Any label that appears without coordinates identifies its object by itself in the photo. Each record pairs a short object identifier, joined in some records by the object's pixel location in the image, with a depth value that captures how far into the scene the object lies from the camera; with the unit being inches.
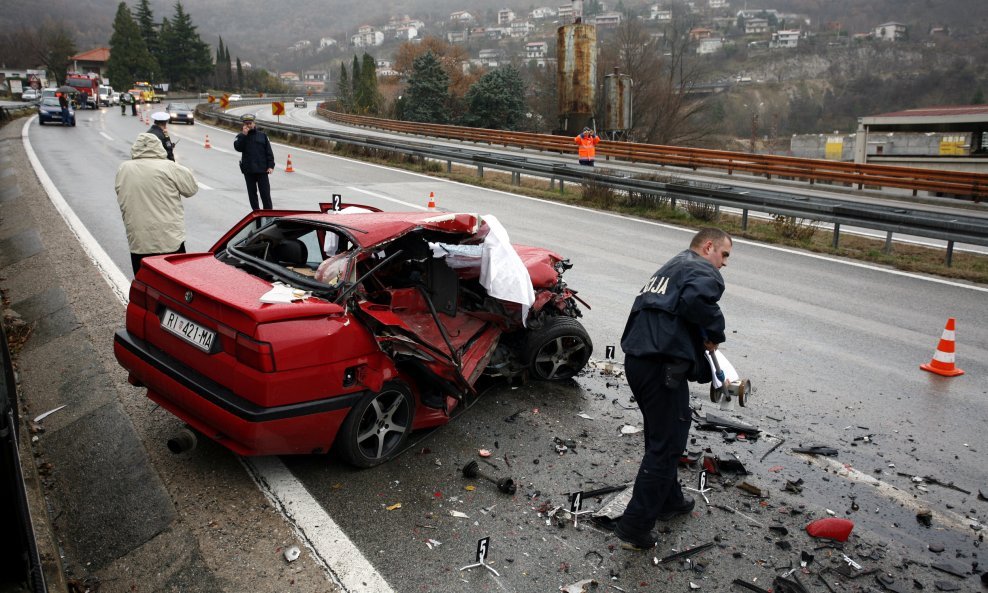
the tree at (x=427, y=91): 2138.3
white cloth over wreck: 205.2
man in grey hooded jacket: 253.4
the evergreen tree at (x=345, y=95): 2606.8
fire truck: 2447.7
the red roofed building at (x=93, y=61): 5531.5
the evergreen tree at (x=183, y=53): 4571.9
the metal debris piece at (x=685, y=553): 143.8
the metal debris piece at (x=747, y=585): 133.5
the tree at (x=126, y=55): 4421.8
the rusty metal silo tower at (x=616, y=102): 1354.6
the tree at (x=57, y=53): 4549.7
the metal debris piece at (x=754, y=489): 167.8
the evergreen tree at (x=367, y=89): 2632.4
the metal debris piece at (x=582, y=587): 132.3
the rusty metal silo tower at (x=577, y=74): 1413.6
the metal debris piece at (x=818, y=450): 189.5
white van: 2588.6
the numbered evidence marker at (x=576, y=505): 157.9
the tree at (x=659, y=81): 2140.7
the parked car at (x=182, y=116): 1679.4
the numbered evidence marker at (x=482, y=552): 139.1
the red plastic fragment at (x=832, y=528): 149.2
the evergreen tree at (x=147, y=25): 4709.6
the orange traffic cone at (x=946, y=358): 249.5
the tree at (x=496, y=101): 1943.9
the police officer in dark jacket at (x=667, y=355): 139.7
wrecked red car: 152.3
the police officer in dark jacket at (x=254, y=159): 478.6
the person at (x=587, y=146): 906.7
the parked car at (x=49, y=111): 1455.5
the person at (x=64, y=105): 1457.9
